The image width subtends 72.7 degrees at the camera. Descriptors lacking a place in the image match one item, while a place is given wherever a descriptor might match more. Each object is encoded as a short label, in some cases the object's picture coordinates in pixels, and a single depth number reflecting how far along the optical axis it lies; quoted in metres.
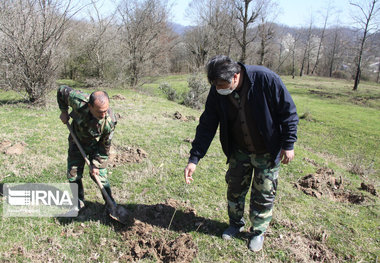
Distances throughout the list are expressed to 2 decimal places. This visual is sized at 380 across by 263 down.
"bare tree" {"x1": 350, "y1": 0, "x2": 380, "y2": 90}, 25.47
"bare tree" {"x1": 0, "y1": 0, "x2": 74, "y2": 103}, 8.01
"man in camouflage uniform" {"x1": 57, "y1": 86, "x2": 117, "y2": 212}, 2.80
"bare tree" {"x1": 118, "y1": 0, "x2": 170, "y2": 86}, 17.41
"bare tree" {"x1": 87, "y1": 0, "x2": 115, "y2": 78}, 15.59
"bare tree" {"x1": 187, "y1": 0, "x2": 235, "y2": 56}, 24.97
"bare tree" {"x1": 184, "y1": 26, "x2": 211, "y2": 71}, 22.25
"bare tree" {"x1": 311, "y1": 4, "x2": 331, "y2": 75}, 45.86
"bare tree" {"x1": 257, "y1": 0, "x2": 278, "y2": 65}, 28.07
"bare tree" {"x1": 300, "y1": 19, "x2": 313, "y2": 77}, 44.21
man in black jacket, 2.44
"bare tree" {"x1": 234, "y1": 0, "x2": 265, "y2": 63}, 25.50
